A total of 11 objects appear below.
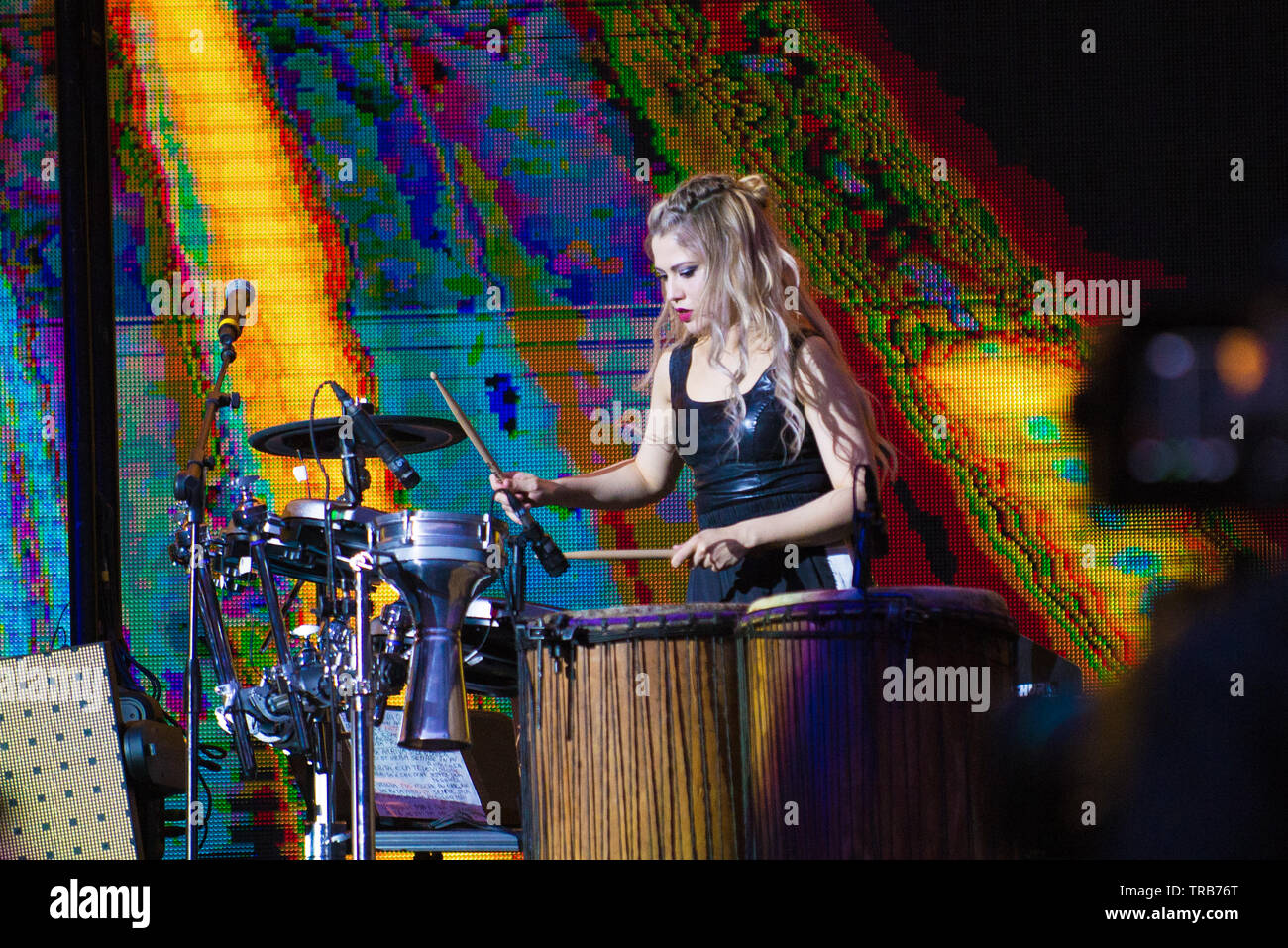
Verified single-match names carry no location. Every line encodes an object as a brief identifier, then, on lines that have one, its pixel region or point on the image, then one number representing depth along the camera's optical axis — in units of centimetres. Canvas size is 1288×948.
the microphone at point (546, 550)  266
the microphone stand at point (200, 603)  309
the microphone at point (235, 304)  331
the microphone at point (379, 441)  268
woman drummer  285
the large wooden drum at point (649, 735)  246
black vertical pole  434
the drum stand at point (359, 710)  267
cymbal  322
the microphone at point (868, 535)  235
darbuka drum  273
